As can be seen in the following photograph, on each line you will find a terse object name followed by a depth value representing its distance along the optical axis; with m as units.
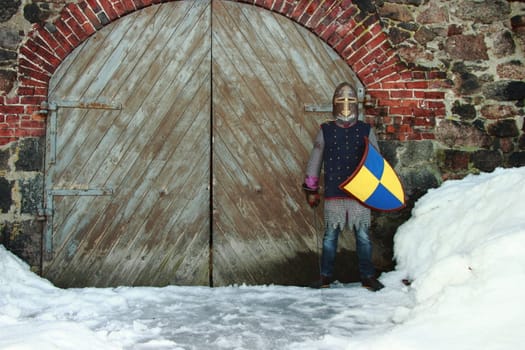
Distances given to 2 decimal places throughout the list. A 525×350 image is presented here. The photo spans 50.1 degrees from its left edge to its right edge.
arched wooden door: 4.74
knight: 4.39
